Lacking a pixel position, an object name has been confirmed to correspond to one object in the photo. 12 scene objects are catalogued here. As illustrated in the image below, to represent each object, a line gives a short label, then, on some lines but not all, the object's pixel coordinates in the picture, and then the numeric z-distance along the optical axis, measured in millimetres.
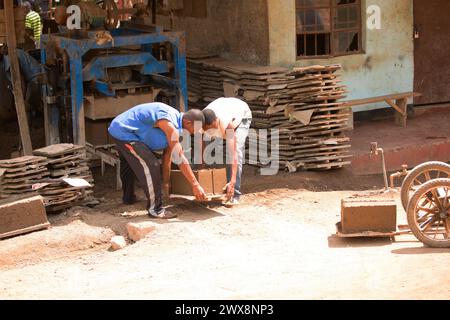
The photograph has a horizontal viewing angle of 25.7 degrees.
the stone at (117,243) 11281
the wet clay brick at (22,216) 11641
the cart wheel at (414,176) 11082
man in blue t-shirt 11641
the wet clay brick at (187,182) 12225
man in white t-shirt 11883
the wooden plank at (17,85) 13945
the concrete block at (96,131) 14492
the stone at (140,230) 11422
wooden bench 16344
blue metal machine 13508
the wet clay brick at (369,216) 10758
